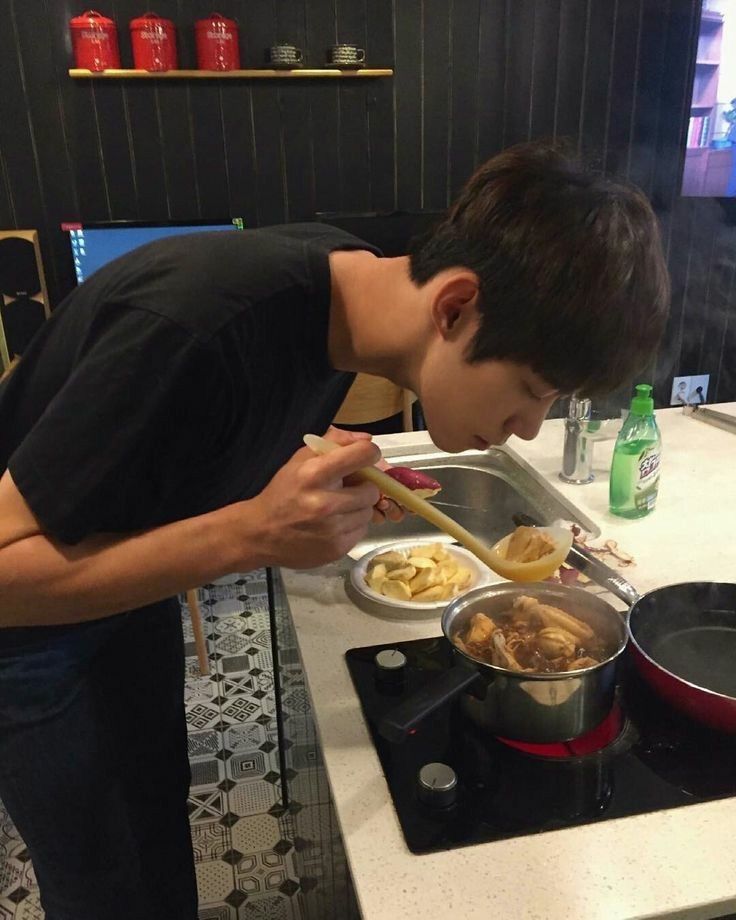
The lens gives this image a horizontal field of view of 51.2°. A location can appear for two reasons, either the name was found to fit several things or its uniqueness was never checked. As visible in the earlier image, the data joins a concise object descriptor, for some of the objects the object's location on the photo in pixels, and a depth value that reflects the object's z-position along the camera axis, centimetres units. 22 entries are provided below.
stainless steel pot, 77
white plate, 106
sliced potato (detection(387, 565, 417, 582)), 112
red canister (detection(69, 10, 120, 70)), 269
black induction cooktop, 72
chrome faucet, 146
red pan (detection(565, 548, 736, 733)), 87
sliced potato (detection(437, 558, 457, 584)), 116
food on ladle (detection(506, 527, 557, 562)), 106
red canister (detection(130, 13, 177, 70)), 273
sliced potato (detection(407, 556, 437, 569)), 116
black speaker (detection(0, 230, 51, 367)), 282
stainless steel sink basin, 154
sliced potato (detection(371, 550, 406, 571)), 116
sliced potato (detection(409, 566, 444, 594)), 112
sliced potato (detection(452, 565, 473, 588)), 115
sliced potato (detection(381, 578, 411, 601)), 110
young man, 71
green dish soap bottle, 131
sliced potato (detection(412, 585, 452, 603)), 110
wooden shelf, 277
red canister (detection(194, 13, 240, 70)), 277
